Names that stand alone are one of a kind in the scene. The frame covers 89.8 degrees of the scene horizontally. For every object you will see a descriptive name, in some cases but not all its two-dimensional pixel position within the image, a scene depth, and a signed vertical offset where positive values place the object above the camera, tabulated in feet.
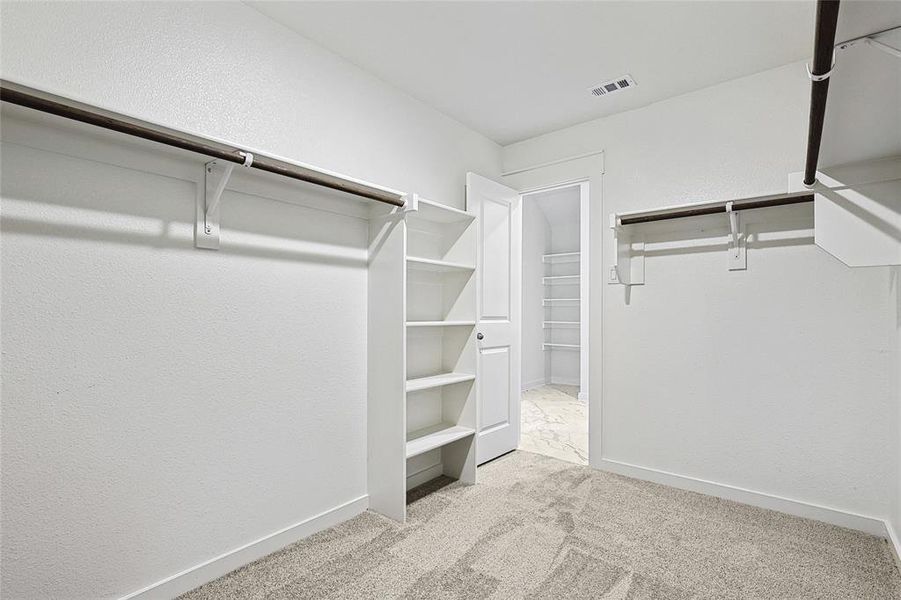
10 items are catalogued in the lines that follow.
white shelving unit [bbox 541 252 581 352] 21.58 +0.12
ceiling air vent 8.50 +4.21
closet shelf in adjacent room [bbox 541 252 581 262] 21.60 +2.29
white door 10.37 -0.20
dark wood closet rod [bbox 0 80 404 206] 3.94 +1.77
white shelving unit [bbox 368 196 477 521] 7.62 -0.89
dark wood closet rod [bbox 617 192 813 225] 7.20 +1.68
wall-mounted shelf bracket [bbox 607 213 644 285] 9.40 +0.95
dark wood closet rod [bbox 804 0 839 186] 2.57 +1.59
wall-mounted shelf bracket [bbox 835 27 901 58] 2.89 +1.67
